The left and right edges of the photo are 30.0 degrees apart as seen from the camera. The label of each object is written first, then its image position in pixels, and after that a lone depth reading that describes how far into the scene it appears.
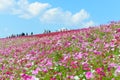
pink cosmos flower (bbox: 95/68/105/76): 3.99
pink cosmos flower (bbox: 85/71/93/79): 3.71
